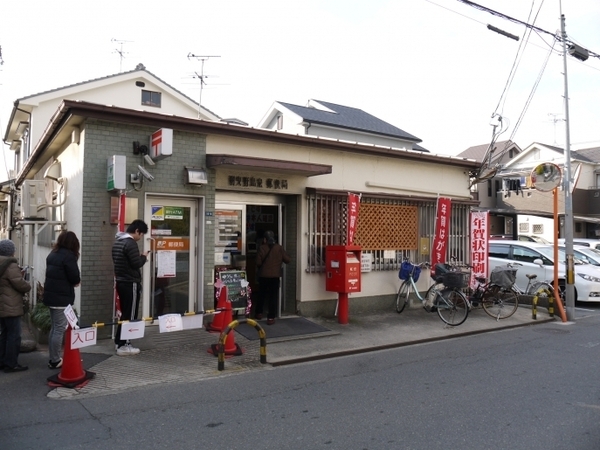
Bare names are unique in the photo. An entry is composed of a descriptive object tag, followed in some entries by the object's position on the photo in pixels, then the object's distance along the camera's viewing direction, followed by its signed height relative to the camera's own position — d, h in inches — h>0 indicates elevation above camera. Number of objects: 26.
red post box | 369.1 -25.7
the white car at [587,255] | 583.2 -18.1
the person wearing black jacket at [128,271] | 275.7 -19.5
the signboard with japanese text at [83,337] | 228.8 -48.3
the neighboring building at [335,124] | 1037.2 +262.6
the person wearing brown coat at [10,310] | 251.3 -38.6
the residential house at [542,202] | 1224.8 +104.7
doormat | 329.7 -64.9
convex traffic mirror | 424.5 +56.7
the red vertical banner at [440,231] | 453.1 +7.9
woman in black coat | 248.1 -23.3
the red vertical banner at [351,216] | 390.3 +18.4
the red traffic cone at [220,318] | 299.1 -53.2
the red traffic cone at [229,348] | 285.3 -65.6
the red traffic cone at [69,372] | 229.9 -65.3
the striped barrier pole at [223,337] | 257.0 -53.2
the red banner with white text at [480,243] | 462.9 -3.4
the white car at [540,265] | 515.5 -27.5
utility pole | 423.2 +6.4
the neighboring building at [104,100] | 772.6 +249.6
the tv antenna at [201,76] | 722.8 +265.7
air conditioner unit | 379.2 +31.9
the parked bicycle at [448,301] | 387.2 -49.9
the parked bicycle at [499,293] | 416.5 -48.2
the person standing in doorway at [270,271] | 351.3 -23.9
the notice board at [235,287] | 350.0 -35.9
